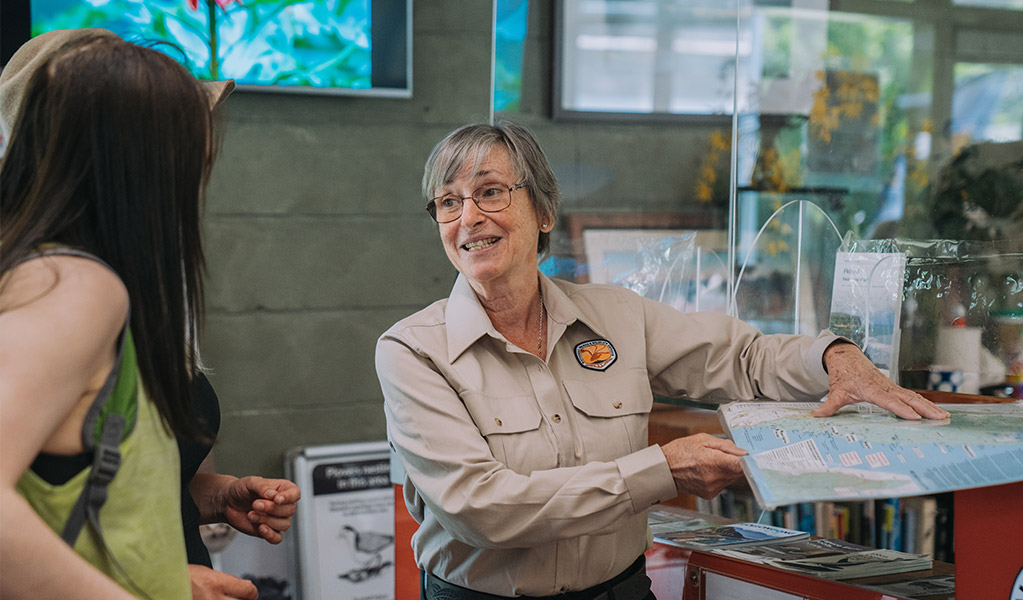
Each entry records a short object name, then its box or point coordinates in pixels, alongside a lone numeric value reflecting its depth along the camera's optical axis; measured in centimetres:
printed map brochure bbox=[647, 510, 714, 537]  204
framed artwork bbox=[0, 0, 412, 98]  297
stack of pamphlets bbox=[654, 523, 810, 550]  188
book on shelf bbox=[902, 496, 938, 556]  219
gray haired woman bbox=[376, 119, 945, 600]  139
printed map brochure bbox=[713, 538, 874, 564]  176
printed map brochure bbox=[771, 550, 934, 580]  166
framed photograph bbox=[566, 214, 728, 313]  261
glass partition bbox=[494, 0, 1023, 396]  191
